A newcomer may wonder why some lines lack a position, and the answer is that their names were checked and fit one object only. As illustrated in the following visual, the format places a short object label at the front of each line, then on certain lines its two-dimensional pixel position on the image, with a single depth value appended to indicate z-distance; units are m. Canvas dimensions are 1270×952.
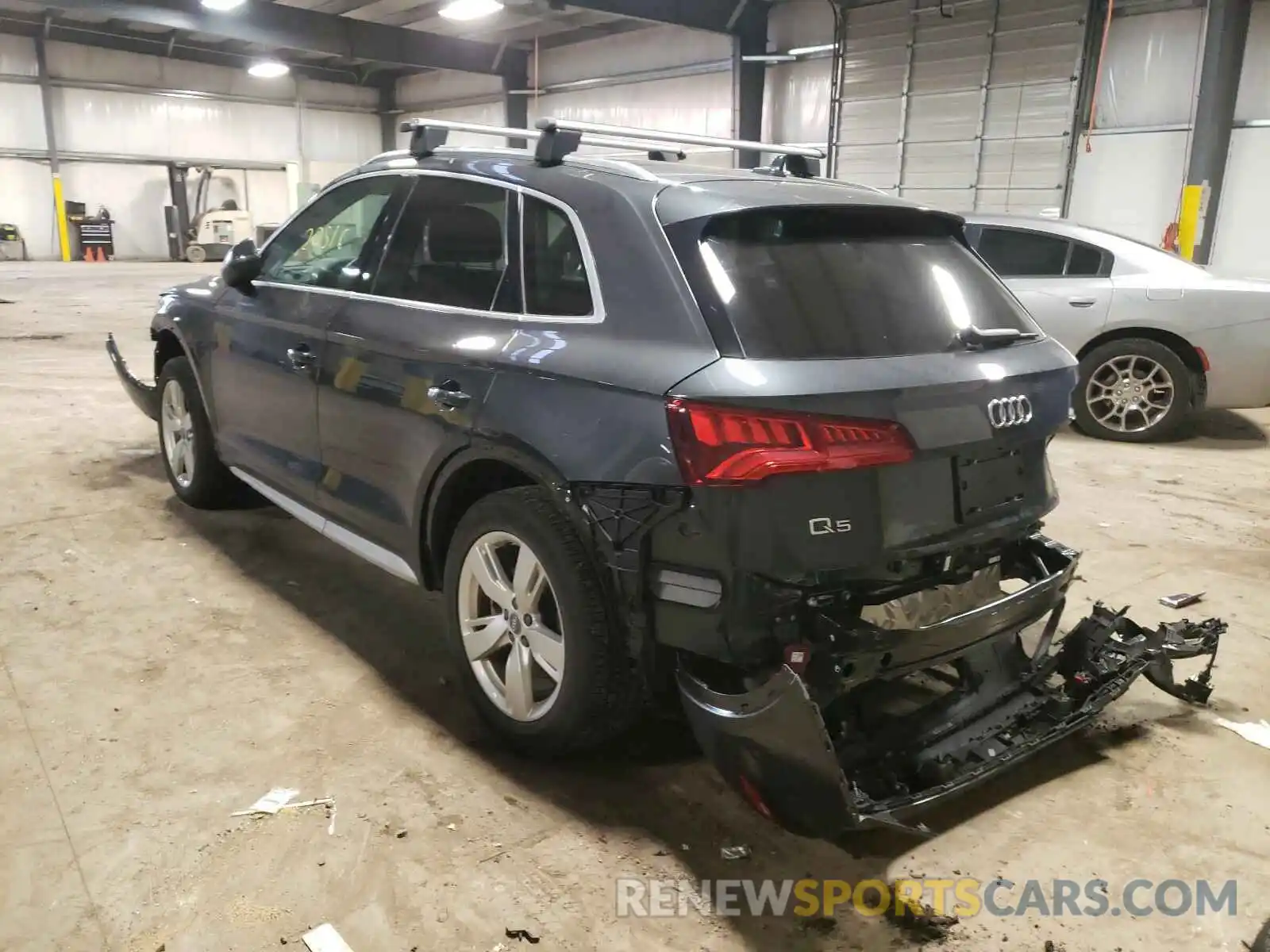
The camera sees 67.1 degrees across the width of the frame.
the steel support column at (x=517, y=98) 20.30
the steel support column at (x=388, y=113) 26.69
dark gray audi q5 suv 2.11
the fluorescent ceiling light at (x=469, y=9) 15.52
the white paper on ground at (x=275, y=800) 2.45
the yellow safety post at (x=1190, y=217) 9.74
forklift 23.91
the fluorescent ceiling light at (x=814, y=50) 13.85
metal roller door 11.30
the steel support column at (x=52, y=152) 22.42
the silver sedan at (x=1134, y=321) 6.20
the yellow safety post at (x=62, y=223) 23.03
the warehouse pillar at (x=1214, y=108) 9.62
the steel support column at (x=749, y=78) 14.41
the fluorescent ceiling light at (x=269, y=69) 23.61
